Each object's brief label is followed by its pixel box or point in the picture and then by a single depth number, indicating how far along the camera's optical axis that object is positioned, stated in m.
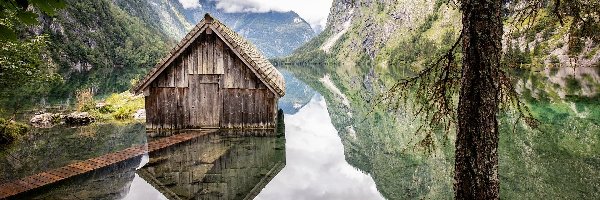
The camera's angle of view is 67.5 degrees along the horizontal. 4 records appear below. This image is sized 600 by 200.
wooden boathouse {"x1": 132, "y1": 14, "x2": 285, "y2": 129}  21.03
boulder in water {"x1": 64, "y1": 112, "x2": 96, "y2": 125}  25.20
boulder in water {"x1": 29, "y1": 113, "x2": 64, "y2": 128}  24.43
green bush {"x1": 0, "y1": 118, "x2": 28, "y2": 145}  19.72
